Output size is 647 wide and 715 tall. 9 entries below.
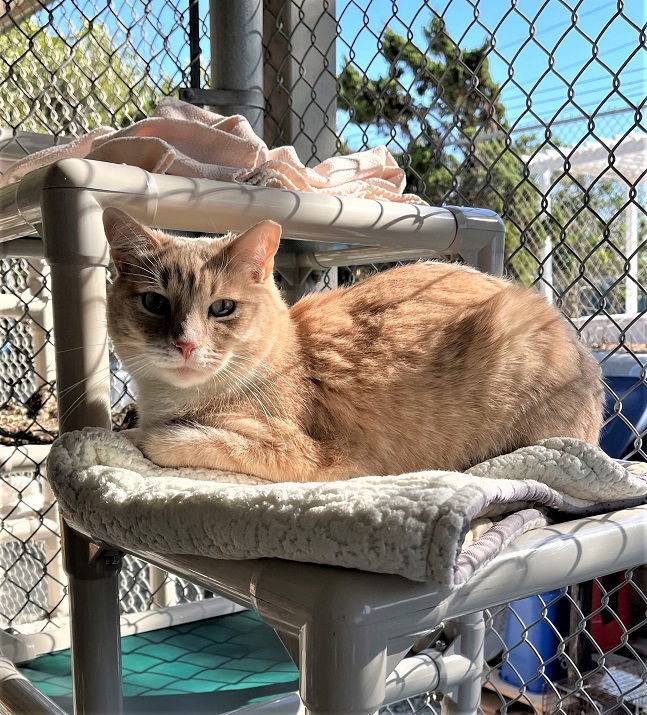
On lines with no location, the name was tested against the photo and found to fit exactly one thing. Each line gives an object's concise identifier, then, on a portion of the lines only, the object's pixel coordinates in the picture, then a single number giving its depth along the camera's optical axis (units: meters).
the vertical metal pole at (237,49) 1.30
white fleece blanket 0.42
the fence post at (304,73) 1.44
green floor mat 1.04
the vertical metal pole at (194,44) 1.46
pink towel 0.83
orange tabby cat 0.76
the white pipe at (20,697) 0.85
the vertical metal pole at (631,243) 2.25
